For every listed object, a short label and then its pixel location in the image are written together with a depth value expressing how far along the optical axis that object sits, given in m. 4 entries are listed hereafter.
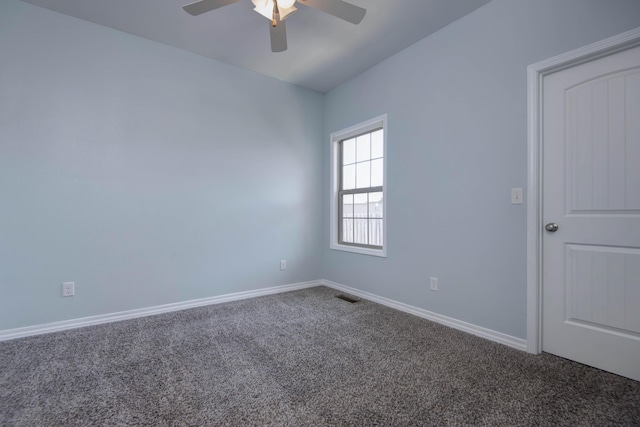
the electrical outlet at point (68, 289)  2.50
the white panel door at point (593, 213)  1.70
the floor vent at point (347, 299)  3.27
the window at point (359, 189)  3.40
